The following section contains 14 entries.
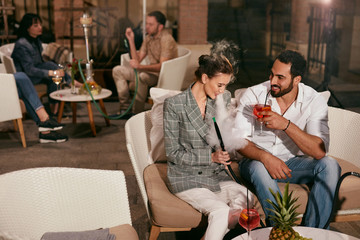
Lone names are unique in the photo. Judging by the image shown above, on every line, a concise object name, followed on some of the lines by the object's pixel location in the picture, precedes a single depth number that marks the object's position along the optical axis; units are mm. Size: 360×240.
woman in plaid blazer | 2490
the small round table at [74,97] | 4883
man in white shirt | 2553
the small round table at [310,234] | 2061
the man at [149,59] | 5262
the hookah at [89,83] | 5000
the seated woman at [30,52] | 5281
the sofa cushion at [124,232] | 2090
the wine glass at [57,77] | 4805
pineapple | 1872
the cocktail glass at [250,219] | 1941
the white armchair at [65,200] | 2010
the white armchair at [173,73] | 5051
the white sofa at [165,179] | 2455
